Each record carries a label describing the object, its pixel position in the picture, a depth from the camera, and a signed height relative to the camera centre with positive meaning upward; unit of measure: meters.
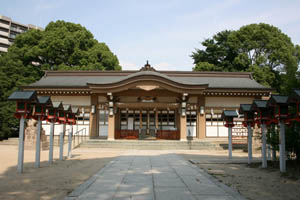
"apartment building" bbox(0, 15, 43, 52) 56.88 +22.11
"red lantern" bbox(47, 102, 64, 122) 9.01 +0.32
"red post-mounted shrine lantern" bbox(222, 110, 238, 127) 10.78 +0.23
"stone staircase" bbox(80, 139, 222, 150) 15.20 -1.55
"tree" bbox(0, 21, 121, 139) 26.78 +8.35
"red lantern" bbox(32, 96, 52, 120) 8.00 +0.45
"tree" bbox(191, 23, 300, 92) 29.62 +9.44
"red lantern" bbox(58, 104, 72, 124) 9.91 +0.26
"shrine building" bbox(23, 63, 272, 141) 16.61 +1.34
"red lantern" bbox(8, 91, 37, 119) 7.20 +0.59
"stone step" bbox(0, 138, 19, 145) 17.78 -1.61
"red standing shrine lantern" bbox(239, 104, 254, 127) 9.06 +0.31
